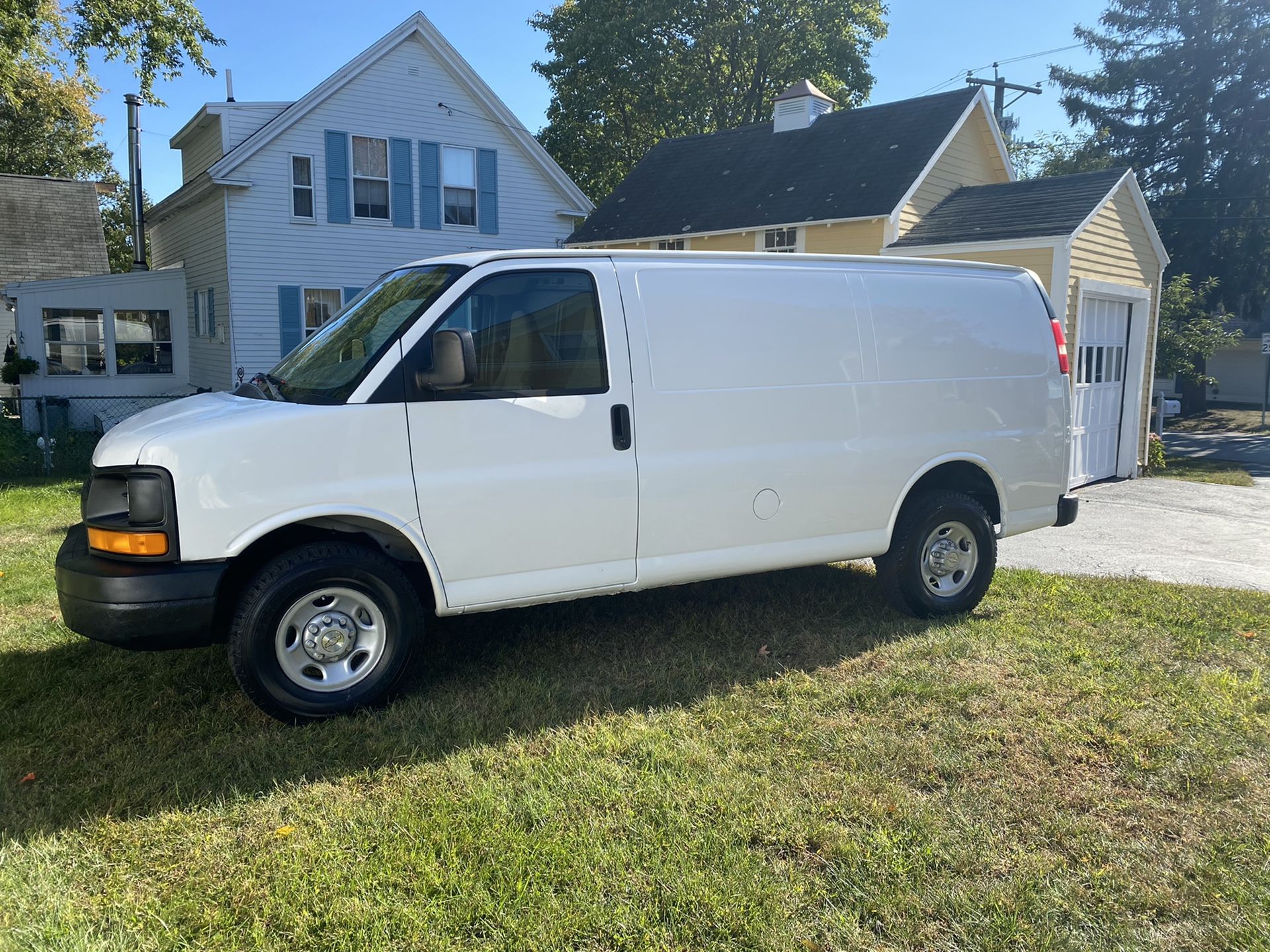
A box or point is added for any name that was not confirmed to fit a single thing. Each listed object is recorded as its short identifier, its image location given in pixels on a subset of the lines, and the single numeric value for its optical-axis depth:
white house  18.05
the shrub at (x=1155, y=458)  15.50
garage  11.70
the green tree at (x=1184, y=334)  23.78
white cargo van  4.22
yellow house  12.12
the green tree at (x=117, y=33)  14.52
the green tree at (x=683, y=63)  31.05
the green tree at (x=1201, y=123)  28.33
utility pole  27.64
